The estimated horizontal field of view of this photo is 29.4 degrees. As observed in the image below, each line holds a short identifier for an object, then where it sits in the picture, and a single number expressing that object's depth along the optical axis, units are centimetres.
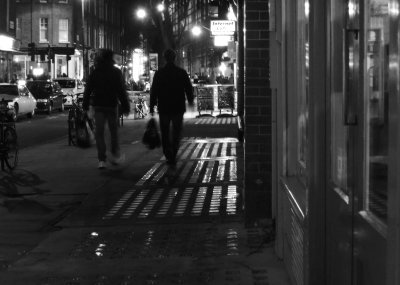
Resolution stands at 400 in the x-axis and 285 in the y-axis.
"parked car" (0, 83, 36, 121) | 3030
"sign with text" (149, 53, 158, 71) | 4503
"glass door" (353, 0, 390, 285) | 257
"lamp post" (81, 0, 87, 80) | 5978
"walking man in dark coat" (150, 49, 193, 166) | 1195
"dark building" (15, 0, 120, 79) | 5903
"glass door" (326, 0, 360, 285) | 306
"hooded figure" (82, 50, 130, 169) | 1274
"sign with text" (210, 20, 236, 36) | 2369
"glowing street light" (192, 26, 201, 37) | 4761
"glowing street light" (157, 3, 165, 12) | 4691
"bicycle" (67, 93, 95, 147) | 1658
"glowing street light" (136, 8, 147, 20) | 5021
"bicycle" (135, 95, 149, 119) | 2898
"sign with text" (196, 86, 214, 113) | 2914
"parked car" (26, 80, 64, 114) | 3672
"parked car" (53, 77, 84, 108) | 4426
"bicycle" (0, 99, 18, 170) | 1283
